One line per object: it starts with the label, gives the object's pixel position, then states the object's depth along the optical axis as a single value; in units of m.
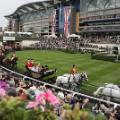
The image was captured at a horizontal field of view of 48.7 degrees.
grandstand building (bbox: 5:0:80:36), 35.47
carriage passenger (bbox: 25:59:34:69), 7.00
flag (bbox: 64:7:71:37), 32.97
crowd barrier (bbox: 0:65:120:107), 3.60
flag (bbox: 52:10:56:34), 36.33
